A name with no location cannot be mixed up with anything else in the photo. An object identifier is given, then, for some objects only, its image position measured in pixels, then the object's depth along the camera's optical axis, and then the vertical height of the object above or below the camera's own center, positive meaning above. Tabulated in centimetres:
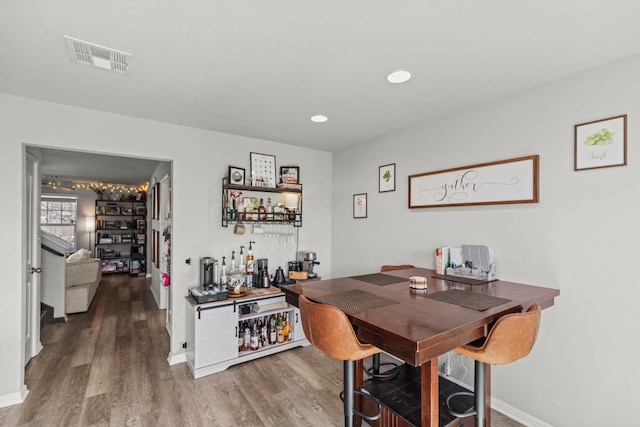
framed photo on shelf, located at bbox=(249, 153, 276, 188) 339 +51
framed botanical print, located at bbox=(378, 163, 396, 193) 317 +39
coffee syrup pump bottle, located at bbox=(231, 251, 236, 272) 329 -52
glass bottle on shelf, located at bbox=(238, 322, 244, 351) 301 -127
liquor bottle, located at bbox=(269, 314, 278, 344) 315 -125
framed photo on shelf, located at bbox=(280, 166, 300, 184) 360 +48
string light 708 +69
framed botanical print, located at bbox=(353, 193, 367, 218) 353 +11
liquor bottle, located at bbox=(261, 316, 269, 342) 312 -120
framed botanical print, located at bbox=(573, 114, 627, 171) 173 +43
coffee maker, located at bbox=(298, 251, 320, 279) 359 -58
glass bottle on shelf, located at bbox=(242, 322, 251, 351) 303 -129
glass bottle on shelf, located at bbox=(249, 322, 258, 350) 303 -129
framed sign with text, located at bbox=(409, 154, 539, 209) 213 +24
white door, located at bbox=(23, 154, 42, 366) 289 -47
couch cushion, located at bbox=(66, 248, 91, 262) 496 -74
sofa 447 -107
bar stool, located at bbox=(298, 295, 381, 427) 138 -56
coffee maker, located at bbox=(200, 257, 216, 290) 301 -59
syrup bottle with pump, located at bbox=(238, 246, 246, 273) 329 -55
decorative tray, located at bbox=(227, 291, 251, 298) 295 -80
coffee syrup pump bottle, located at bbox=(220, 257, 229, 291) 303 -65
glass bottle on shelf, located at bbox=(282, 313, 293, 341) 325 -126
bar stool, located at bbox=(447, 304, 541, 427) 133 -58
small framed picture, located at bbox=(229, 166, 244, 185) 320 +42
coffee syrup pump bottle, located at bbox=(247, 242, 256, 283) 330 -56
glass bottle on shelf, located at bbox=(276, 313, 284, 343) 320 -127
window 756 -6
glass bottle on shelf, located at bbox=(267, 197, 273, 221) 346 +5
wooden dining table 114 -47
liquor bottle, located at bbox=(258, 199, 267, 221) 337 +1
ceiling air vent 162 +91
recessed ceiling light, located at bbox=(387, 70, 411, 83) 192 +91
